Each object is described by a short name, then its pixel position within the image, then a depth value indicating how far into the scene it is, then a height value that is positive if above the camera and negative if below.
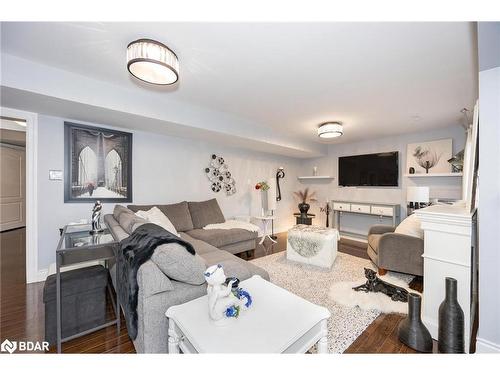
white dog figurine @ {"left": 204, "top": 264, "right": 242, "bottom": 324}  1.02 -0.56
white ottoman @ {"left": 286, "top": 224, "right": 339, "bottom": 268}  2.93 -0.87
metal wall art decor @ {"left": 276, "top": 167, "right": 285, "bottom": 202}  5.36 +0.29
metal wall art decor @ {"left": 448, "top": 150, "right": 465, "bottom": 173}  2.79 +0.39
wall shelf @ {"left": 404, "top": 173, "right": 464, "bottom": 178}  3.58 +0.24
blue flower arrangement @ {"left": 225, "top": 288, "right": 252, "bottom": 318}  1.02 -0.62
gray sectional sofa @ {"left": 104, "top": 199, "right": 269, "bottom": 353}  1.21 -0.66
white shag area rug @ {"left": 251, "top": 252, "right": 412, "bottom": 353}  1.65 -1.17
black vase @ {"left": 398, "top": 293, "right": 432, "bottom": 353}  1.44 -1.05
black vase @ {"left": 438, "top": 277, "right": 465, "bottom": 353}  1.33 -0.89
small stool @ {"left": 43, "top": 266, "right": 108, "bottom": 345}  1.47 -0.86
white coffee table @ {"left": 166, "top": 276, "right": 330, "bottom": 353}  0.88 -0.68
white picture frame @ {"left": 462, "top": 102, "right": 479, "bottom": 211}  1.52 +0.13
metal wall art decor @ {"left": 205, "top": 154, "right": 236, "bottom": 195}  4.19 +0.27
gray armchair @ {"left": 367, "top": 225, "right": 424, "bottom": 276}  2.39 -0.82
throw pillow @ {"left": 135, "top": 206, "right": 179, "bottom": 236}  2.70 -0.39
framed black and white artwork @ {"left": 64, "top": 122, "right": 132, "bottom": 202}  2.74 +0.36
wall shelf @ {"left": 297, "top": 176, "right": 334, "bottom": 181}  5.33 +0.28
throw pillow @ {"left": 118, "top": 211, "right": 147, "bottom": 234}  1.79 -0.32
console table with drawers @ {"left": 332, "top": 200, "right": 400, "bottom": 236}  4.11 -0.47
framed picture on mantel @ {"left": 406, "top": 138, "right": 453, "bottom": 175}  3.72 +0.62
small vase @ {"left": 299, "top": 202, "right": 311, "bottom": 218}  5.00 -0.52
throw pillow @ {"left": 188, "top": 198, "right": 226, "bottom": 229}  3.56 -0.46
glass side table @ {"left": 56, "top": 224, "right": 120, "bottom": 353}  1.36 -0.50
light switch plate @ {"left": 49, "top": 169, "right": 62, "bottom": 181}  2.62 +0.18
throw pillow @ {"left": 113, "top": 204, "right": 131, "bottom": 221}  2.55 -0.29
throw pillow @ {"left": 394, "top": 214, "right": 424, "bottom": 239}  2.49 -0.52
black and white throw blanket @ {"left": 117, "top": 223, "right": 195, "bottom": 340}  1.28 -0.45
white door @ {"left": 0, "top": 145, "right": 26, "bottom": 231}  5.07 +0.05
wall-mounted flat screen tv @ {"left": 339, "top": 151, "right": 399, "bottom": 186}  4.31 +0.41
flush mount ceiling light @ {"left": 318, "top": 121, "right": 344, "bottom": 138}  3.34 +0.97
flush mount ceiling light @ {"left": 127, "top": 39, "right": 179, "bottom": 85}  1.48 +0.96
